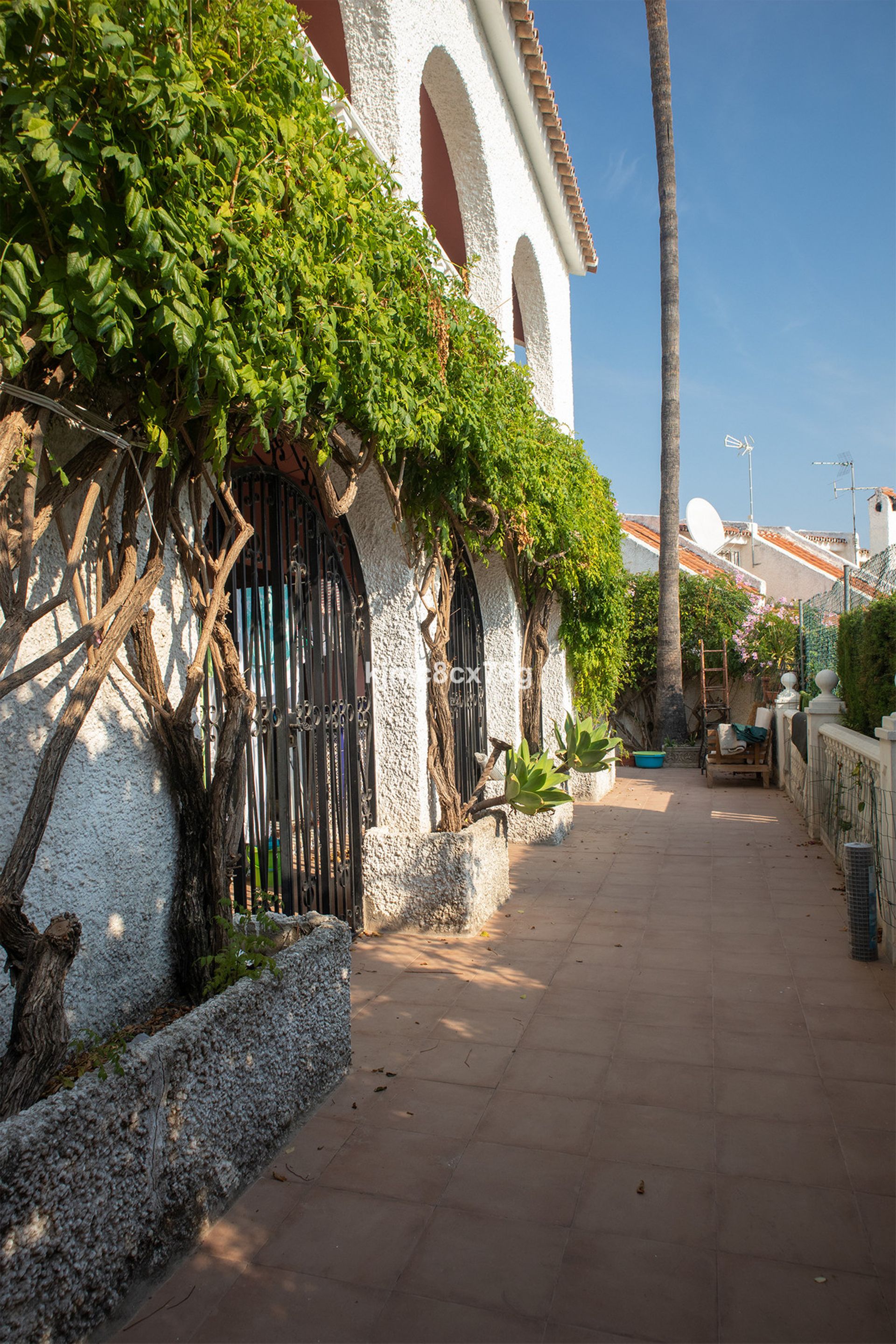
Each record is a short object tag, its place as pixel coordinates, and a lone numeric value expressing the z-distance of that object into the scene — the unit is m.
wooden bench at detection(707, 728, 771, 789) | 11.03
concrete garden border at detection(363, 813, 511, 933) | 5.13
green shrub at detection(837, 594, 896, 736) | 6.38
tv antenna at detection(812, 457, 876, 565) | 23.92
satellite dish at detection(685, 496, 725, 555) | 15.70
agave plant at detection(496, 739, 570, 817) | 5.67
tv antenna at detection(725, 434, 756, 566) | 22.02
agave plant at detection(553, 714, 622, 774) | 7.00
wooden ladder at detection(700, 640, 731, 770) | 13.28
